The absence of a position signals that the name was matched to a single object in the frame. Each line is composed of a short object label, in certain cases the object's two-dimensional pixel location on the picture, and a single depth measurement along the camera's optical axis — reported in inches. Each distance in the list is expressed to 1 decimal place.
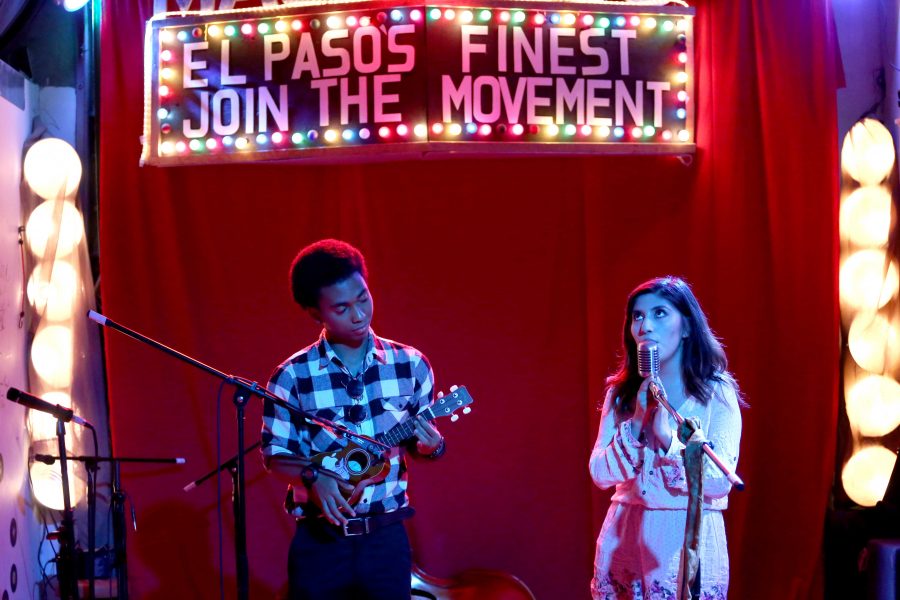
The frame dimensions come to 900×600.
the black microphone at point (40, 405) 136.8
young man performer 118.6
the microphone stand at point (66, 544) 146.4
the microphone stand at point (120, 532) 163.2
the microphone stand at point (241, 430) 118.7
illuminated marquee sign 175.0
